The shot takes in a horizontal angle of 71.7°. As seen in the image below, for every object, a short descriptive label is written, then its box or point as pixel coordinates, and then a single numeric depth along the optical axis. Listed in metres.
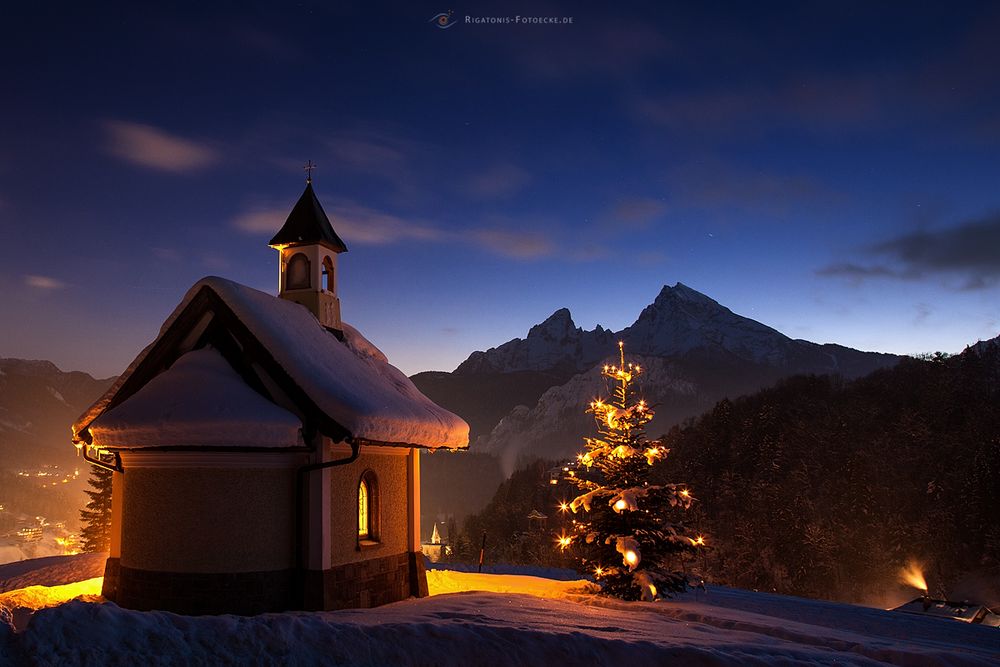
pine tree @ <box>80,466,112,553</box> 36.94
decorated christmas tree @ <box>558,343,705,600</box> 14.85
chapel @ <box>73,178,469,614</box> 11.62
